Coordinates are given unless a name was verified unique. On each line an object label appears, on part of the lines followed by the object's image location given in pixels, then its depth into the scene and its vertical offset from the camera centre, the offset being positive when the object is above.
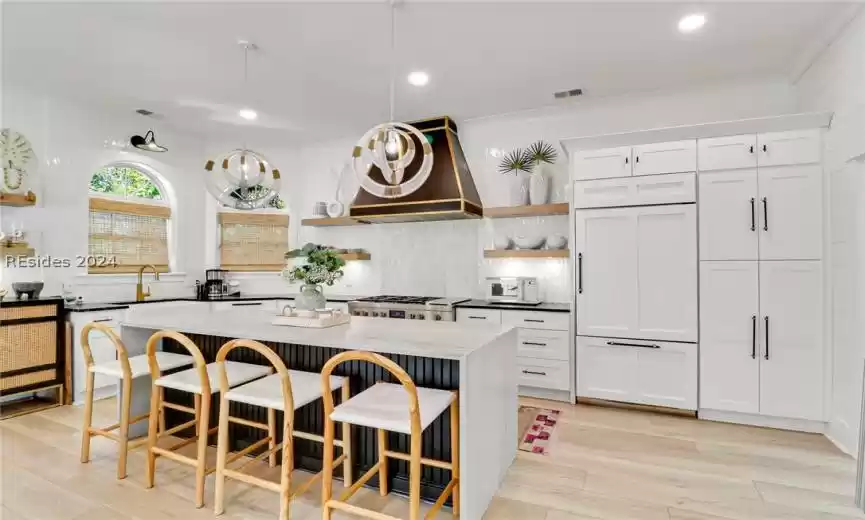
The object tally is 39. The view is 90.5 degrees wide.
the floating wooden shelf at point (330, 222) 5.22 +0.51
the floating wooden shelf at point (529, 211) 4.13 +0.53
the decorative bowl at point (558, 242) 4.25 +0.22
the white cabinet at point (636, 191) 3.46 +0.62
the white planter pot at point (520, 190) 4.38 +0.77
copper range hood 4.19 +0.70
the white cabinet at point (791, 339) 3.09 -0.54
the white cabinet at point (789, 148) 3.10 +0.87
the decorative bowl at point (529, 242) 4.35 +0.22
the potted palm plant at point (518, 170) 4.40 +0.99
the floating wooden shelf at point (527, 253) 4.13 +0.11
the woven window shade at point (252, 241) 5.59 +0.28
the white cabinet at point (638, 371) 3.44 -0.89
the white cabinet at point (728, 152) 3.27 +0.88
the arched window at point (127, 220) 4.51 +0.46
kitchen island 1.99 -0.60
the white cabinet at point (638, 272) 3.44 -0.06
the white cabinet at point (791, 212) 3.08 +0.39
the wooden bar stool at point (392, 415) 1.76 -0.66
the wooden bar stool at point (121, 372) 2.46 -0.65
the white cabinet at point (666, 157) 3.44 +0.88
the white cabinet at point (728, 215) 3.26 +0.39
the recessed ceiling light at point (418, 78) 3.54 +1.57
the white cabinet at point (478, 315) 4.11 -0.50
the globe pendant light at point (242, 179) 2.62 +0.52
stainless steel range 4.22 -0.45
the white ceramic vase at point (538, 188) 4.29 +0.76
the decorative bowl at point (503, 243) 4.54 +0.23
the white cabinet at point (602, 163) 3.65 +0.88
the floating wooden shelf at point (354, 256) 5.28 +0.09
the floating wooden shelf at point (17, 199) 3.60 +0.53
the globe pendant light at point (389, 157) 2.49 +0.63
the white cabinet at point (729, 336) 3.26 -0.55
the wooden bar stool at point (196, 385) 2.19 -0.66
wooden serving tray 2.53 -0.35
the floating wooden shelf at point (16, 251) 3.69 +0.09
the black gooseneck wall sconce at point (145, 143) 4.50 +1.25
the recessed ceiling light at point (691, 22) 2.73 +1.58
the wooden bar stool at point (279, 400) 1.98 -0.66
